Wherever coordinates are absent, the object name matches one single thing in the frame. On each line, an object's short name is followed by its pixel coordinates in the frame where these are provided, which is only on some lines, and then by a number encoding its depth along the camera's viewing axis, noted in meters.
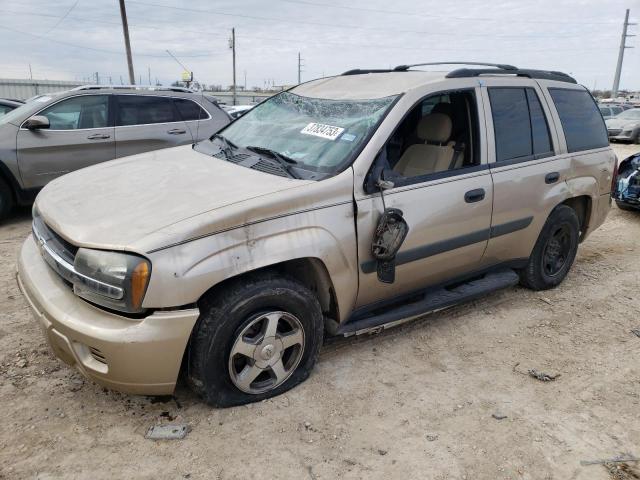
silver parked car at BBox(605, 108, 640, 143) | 18.30
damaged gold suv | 2.38
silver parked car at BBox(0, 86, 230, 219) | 5.97
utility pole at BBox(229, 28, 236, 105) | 41.12
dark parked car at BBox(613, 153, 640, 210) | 7.10
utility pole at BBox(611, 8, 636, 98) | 53.06
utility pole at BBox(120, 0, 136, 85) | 21.06
